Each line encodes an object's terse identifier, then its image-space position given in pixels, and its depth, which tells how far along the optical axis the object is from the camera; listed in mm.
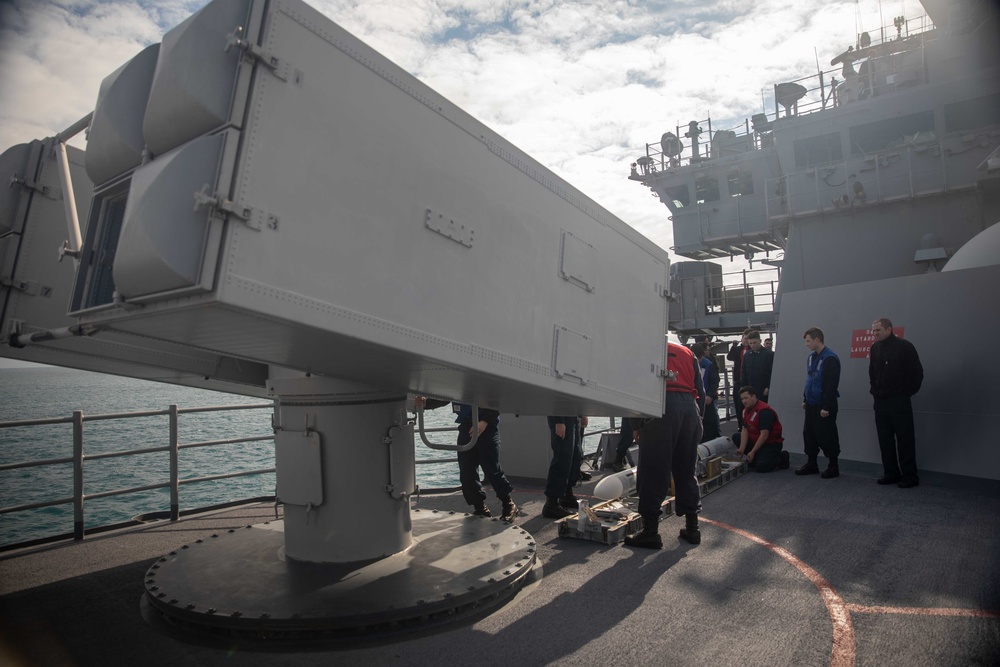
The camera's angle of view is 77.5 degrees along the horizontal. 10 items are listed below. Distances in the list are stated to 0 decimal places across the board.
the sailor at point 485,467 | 6148
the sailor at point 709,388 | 10055
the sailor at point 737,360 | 11036
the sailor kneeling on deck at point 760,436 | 8336
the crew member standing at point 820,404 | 7699
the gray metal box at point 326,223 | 2570
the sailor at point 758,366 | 10266
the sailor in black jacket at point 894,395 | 6914
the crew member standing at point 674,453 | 5160
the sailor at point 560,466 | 6188
